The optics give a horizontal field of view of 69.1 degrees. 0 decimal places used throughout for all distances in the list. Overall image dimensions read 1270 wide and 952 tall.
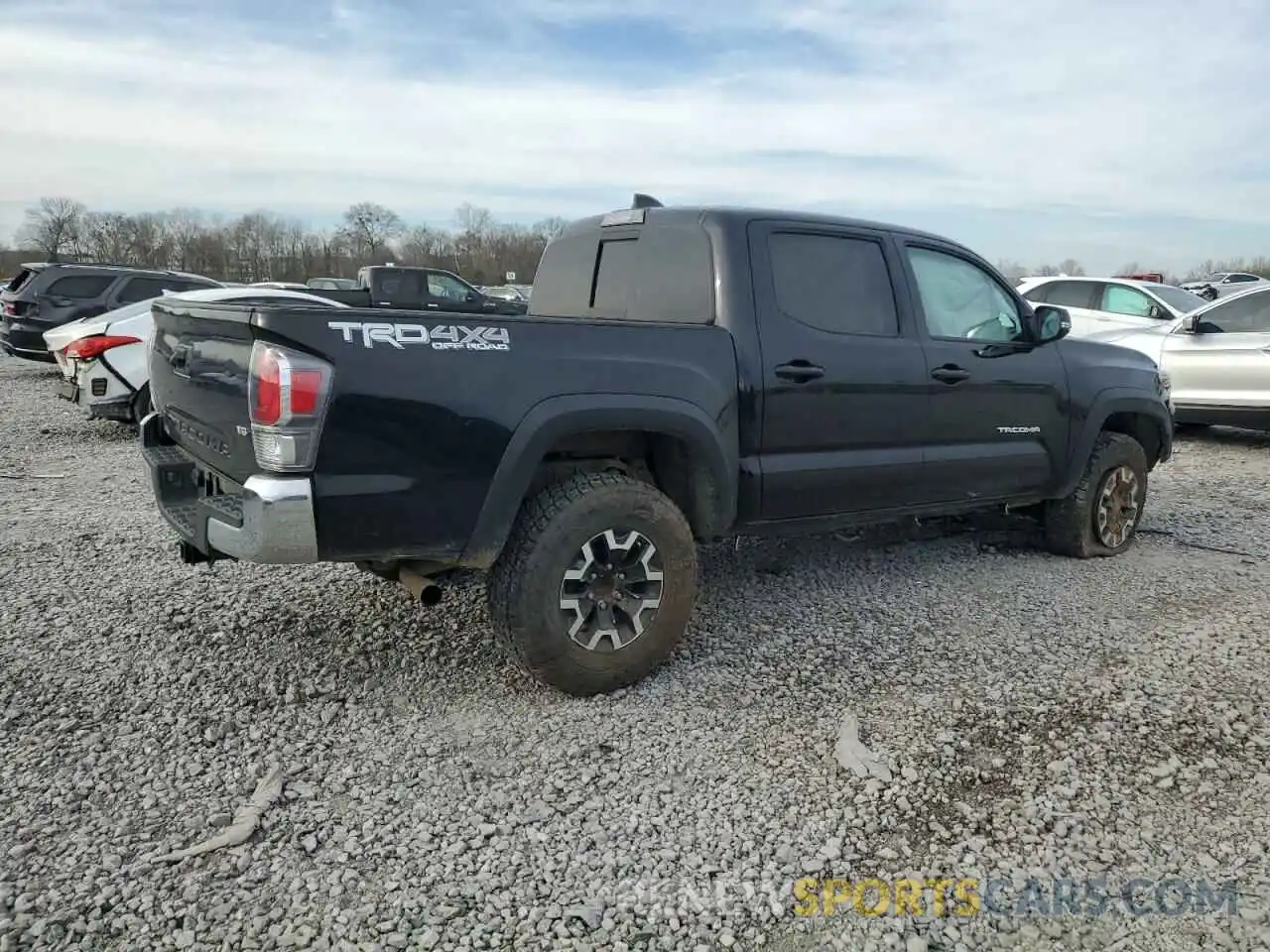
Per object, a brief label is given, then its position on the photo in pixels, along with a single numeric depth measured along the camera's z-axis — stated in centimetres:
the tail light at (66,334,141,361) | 815
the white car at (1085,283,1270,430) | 895
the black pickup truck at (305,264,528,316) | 1597
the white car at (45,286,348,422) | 824
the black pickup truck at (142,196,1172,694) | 300
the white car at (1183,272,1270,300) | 2226
